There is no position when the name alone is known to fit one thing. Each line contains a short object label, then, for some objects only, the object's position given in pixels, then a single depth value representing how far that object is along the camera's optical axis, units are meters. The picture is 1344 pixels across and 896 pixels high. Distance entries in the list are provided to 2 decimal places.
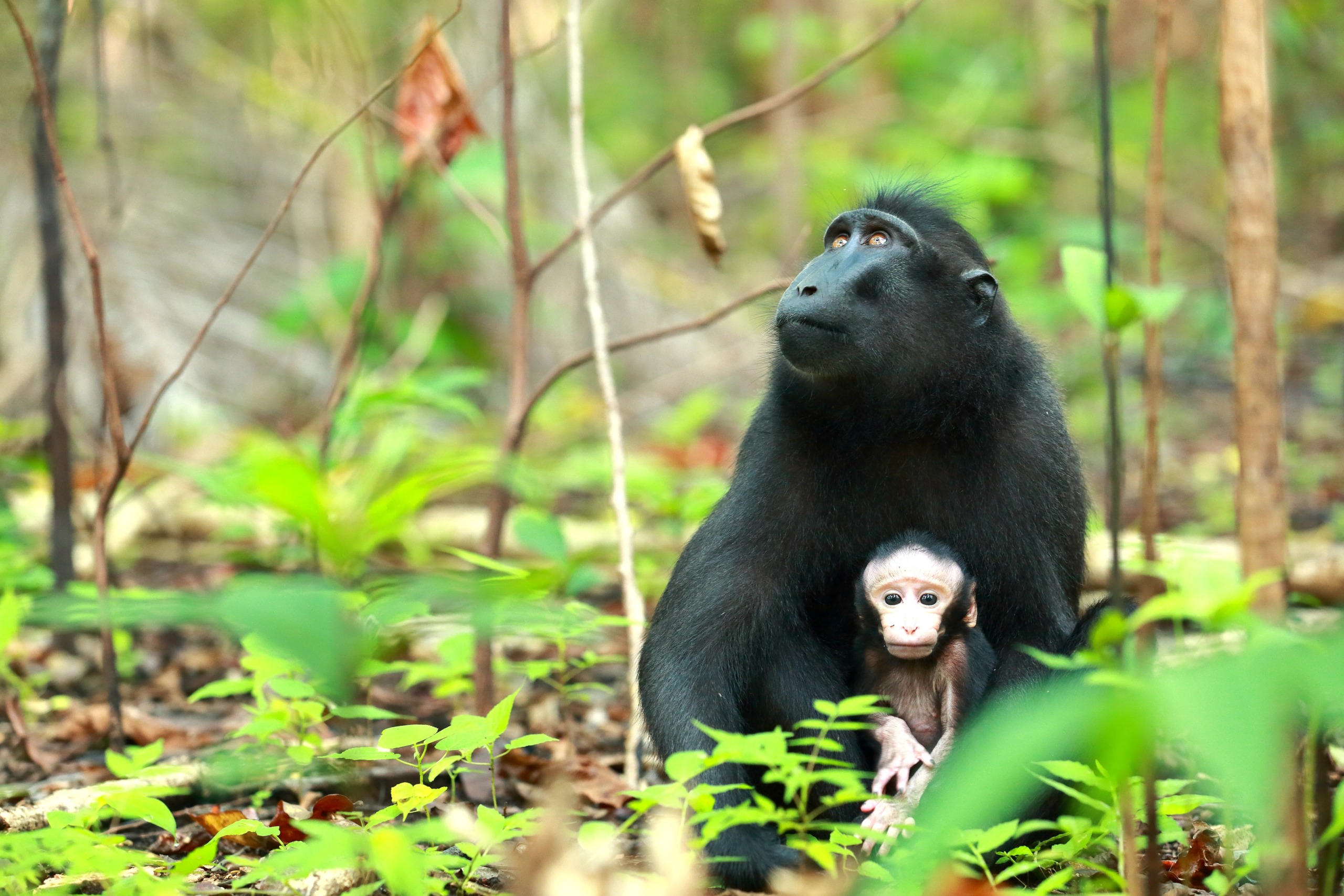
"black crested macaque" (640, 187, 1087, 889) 6.30
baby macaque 5.97
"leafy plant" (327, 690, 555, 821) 4.70
